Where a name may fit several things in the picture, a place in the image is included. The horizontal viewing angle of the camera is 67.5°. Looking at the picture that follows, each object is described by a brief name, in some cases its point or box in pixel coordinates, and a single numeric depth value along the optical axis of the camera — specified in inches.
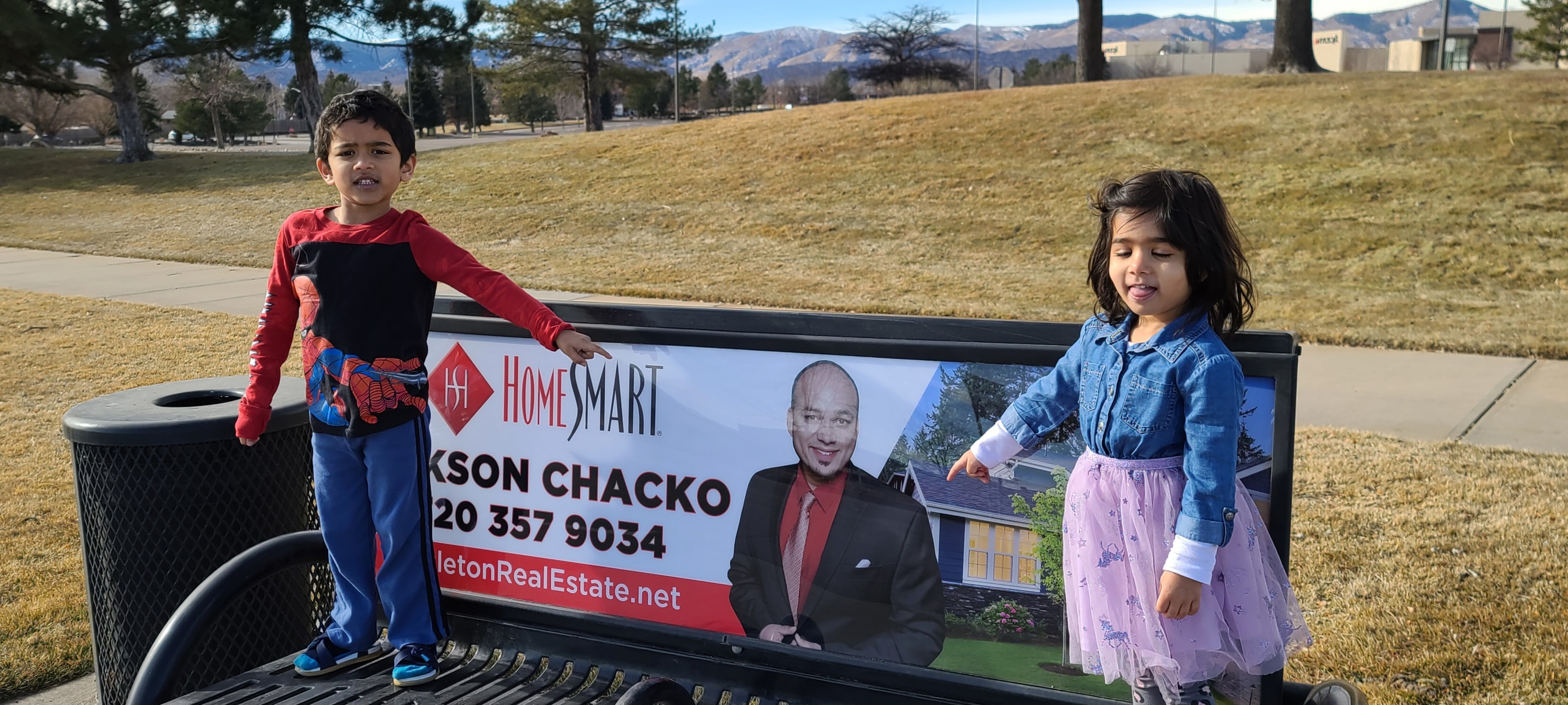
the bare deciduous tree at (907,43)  2449.6
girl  79.7
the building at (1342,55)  2652.6
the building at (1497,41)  2213.3
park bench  88.4
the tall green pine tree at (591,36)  1759.4
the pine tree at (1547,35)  1683.1
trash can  107.2
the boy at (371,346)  98.4
